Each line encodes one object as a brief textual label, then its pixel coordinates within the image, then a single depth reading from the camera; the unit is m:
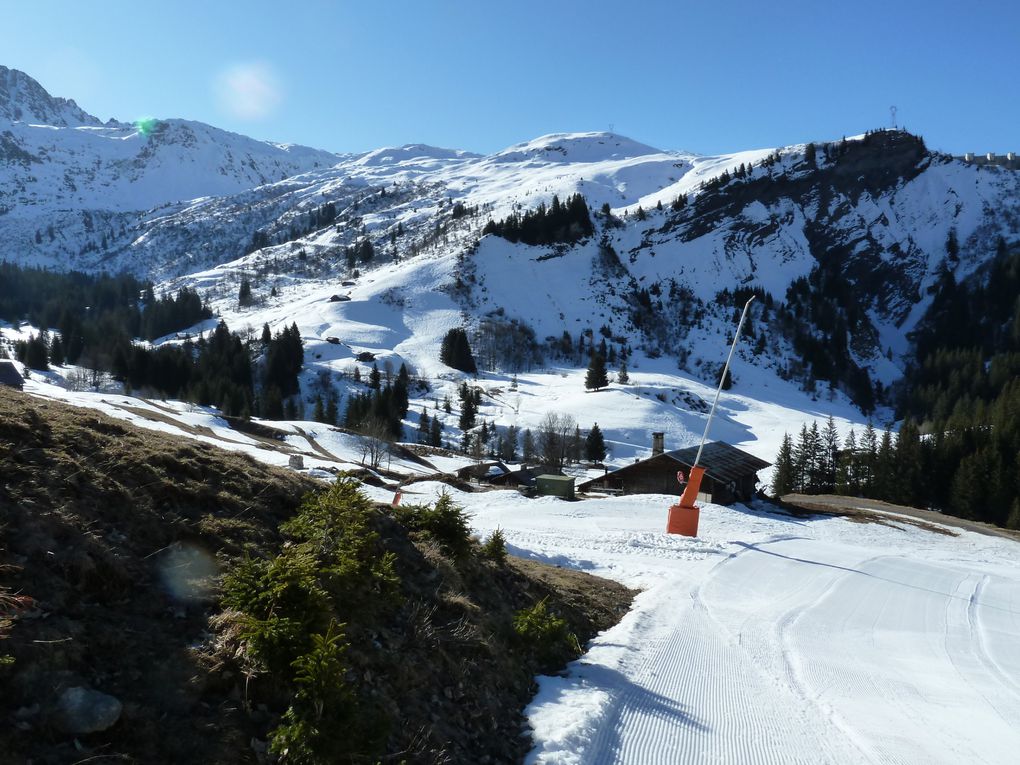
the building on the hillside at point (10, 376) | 43.97
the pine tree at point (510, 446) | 78.88
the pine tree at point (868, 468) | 69.19
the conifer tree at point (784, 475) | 69.31
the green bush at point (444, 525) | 9.43
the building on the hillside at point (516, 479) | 51.38
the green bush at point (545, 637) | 8.05
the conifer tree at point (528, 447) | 77.43
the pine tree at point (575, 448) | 78.53
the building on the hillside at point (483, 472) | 53.97
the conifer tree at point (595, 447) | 76.94
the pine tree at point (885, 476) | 66.56
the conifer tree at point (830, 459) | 75.75
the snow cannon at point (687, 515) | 22.81
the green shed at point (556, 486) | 39.81
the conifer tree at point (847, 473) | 71.69
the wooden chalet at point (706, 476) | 38.75
